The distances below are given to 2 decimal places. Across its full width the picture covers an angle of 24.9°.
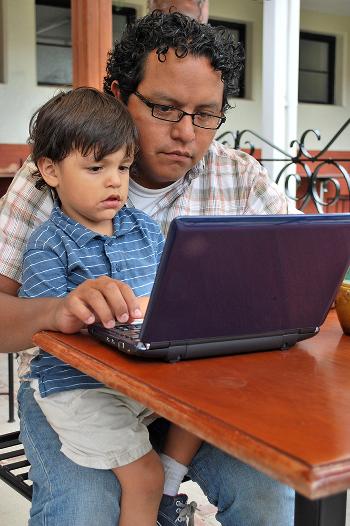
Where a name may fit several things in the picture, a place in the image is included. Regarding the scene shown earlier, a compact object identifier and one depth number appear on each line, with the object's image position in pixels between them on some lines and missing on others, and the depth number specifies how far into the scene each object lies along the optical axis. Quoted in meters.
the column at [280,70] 4.57
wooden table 0.72
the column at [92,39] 3.38
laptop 0.98
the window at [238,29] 9.77
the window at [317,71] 11.09
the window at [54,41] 8.48
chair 1.70
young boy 1.26
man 1.29
